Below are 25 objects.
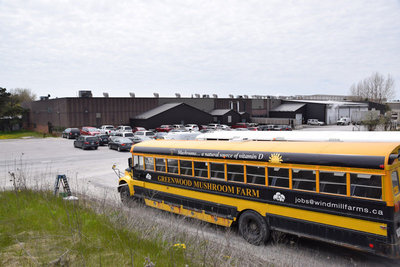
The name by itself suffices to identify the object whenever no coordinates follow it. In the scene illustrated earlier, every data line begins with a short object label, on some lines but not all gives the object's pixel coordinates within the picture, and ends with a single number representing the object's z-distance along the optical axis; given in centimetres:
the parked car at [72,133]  4475
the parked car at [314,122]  6625
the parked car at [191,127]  4853
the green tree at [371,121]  3712
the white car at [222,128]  5022
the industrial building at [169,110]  5141
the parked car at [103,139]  3709
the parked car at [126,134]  3641
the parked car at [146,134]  3598
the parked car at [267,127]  4795
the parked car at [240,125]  5869
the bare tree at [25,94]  9745
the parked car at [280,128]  4661
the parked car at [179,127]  4762
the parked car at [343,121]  6629
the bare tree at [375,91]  8794
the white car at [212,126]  5136
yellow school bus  694
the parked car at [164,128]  4706
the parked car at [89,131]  4256
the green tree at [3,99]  5868
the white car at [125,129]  4461
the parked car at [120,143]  3092
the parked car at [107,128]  4606
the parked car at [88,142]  3272
